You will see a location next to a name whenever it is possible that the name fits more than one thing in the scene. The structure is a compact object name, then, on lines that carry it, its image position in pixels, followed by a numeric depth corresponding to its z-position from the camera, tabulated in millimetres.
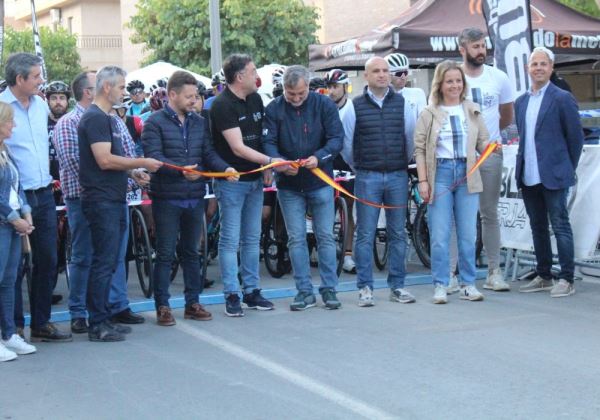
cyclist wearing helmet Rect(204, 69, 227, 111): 12419
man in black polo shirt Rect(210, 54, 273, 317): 8484
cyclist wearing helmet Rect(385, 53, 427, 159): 11000
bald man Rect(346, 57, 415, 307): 8852
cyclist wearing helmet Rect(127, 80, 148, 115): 14969
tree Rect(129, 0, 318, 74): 34188
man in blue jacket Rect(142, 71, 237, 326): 8156
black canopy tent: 15273
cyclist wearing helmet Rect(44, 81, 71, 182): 10336
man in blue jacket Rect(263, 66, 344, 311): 8625
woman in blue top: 7066
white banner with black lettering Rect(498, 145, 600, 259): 9516
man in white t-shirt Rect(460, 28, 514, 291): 9445
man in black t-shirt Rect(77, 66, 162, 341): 7547
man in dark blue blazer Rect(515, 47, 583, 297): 9148
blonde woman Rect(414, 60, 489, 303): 8906
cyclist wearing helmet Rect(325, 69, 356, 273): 11008
